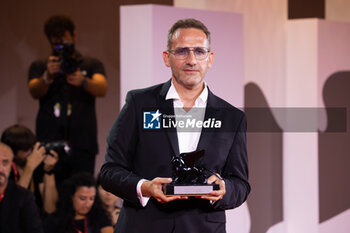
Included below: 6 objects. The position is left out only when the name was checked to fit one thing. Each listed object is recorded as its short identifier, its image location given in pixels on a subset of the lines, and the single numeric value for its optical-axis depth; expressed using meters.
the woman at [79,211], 7.98
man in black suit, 4.02
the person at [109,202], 8.45
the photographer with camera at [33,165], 8.21
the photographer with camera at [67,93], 8.20
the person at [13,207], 7.17
